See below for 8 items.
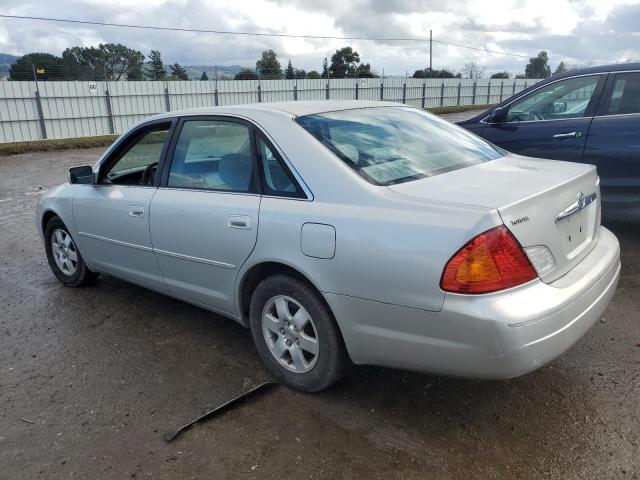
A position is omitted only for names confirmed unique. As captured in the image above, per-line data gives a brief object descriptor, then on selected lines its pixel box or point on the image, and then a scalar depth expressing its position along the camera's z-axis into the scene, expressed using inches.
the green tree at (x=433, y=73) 2175.2
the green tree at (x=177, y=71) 1398.9
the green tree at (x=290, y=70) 2002.0
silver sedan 91.1
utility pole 2283.5
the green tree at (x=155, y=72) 1240.8
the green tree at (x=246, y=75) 1451.5
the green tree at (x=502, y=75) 2070.6
